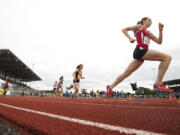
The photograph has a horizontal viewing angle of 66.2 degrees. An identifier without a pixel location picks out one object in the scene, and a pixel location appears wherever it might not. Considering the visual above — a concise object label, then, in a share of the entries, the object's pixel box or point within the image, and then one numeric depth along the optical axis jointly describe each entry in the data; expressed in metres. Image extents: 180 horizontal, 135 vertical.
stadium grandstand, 29.08
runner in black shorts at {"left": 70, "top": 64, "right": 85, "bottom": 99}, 8.27
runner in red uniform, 3.07
